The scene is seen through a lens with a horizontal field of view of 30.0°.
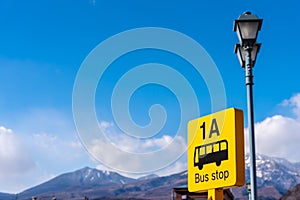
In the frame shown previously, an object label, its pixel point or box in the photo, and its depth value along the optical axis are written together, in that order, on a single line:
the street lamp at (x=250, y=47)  10.94
